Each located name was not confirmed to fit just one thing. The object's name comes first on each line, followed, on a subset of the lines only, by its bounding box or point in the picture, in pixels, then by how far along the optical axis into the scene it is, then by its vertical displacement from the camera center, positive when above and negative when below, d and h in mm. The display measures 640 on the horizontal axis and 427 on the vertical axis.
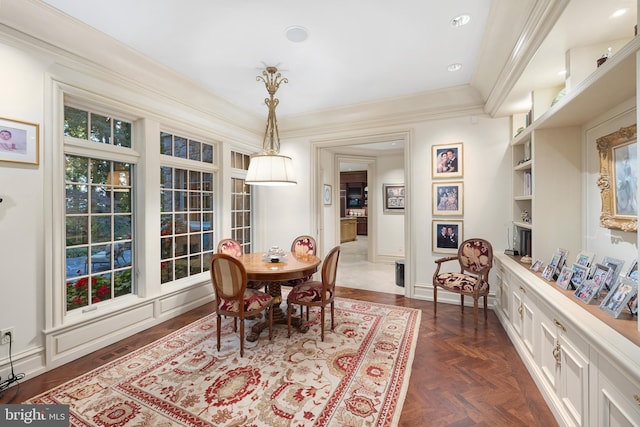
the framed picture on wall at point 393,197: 6891 +388
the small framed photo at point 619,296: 1509 -486
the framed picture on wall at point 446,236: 3965 -346
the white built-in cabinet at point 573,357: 1190 -824
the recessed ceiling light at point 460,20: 2363 +1683
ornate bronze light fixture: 3077 +531
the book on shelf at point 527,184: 3225 +334
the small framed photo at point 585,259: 1979 -354
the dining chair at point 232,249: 3525 -471
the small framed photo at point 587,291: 1744 -524
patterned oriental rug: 1800 -1321
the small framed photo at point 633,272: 1646 -377
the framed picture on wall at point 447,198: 3936 +202
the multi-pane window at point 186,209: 3557 +61
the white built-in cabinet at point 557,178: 2465 +314
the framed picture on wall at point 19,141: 2117 +583
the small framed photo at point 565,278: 2059 -514
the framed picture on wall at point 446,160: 3928 +748
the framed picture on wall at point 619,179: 1813 +231
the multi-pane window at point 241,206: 4715 +134
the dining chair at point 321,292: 2838 -844
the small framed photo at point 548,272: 2328 -524
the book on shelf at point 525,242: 3167 -360
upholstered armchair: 3170 -758
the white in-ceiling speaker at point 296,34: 2518 +1688
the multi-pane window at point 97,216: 2643 -19
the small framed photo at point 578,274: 1946 -458
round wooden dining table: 2713 -584
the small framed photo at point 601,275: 1754 -421
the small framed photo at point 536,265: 2607 -519
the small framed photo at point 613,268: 1746 -366
